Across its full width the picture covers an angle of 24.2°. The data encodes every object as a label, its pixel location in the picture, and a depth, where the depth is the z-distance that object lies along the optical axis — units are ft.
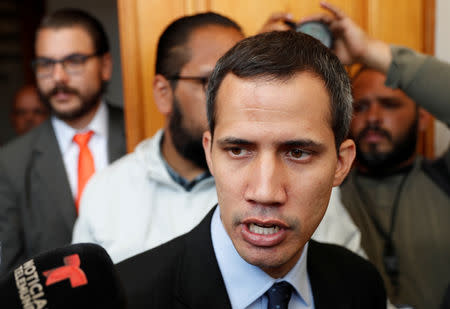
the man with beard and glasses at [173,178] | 4.64
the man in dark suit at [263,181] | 3.38
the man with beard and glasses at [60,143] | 5.42
